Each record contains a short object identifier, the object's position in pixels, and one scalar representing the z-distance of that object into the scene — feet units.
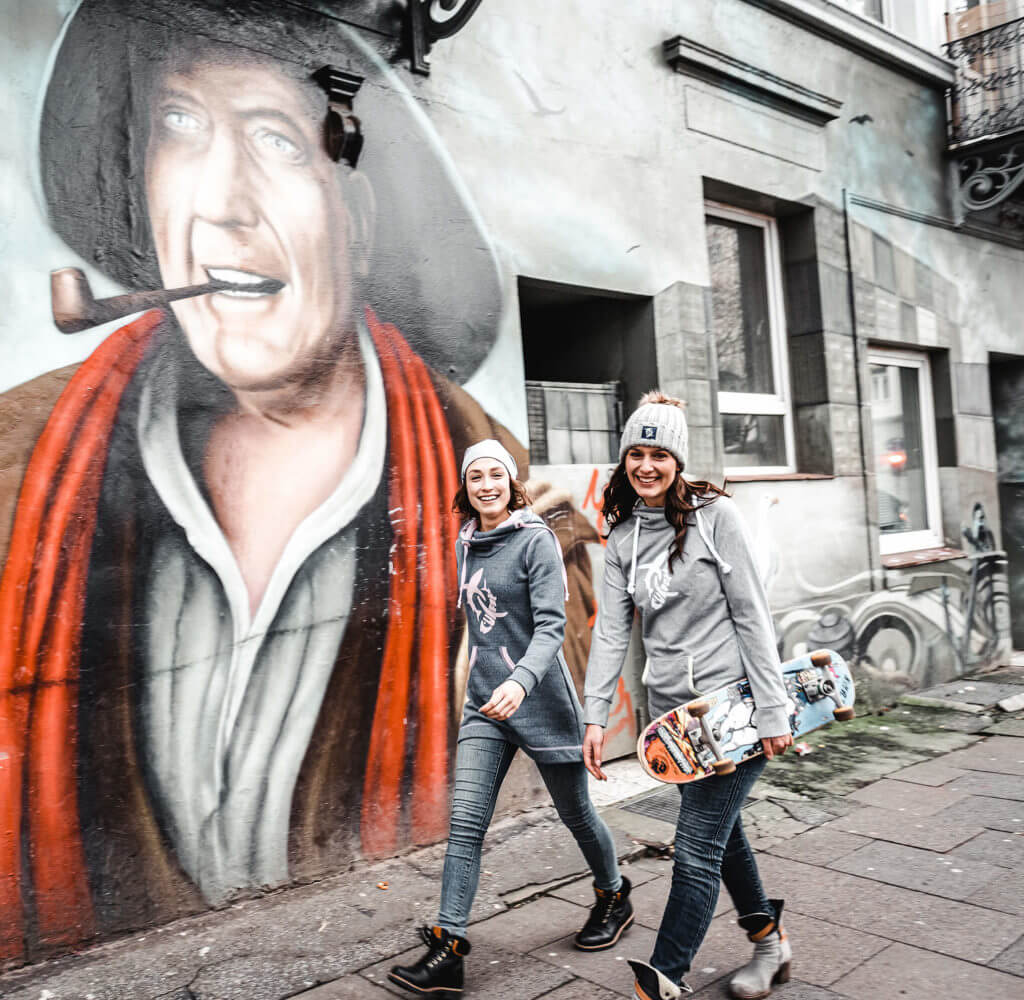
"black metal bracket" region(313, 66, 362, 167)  13.82
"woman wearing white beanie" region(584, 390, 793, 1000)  8.68
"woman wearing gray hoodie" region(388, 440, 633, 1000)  9.65
